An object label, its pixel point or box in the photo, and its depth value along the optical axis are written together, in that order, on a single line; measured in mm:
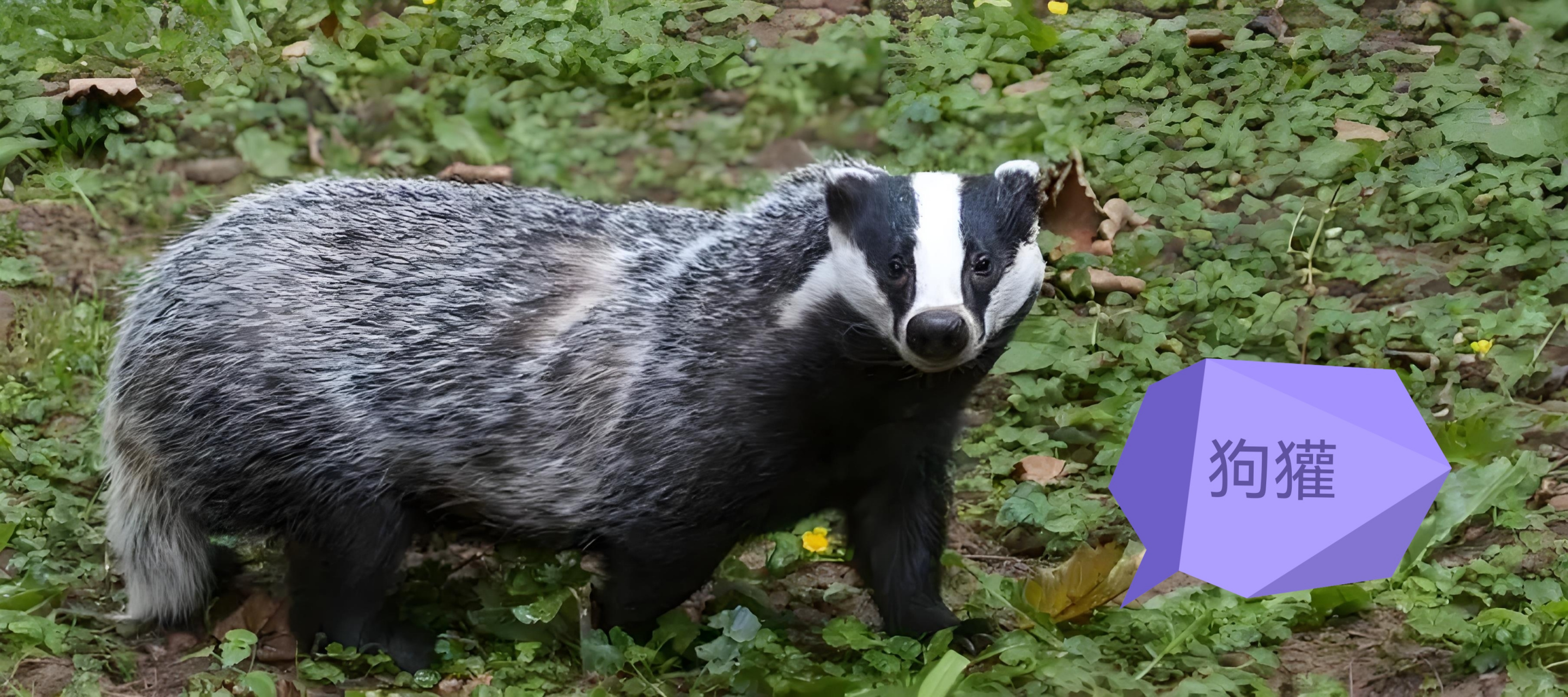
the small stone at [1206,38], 5934
